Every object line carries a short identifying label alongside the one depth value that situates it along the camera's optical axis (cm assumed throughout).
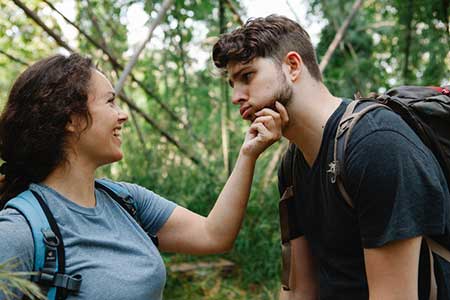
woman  190
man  176
